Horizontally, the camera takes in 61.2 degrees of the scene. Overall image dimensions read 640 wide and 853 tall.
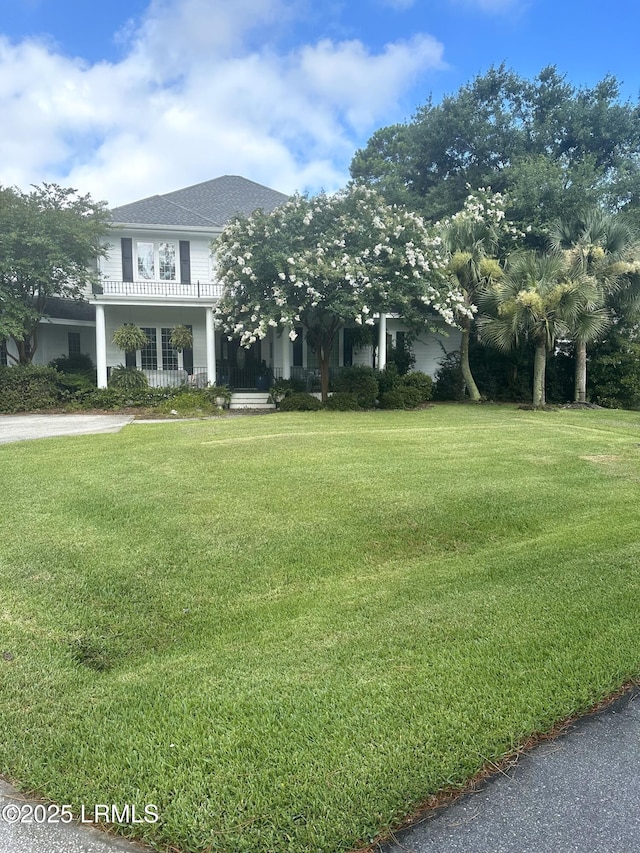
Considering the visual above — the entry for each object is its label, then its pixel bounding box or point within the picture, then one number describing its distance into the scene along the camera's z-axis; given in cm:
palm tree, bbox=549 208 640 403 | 1691
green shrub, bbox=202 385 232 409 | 1783
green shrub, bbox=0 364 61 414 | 1698
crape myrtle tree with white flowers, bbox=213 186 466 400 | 1527
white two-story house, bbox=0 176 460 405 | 1942
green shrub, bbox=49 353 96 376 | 2047
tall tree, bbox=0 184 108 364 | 1714
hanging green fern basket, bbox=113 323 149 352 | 1844
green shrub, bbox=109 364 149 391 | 1833
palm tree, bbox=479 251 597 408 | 1628
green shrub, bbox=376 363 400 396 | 1838
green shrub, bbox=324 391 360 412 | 1672
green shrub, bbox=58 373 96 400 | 1794
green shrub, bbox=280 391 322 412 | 1677
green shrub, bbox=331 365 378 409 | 1736
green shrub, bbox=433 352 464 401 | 2047
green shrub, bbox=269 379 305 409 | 1820
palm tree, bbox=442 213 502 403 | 1797
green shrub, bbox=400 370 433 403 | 1820
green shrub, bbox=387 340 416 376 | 2139
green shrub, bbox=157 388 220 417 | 1651
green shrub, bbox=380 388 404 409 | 1750
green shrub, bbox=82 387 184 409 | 1766
